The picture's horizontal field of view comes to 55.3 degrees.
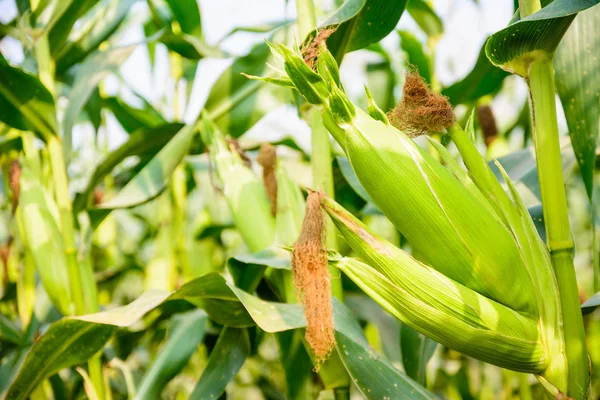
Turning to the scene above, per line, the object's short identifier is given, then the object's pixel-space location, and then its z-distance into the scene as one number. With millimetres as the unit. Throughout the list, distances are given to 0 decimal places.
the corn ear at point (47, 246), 1018
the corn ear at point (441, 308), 536
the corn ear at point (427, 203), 546
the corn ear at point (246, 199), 959
